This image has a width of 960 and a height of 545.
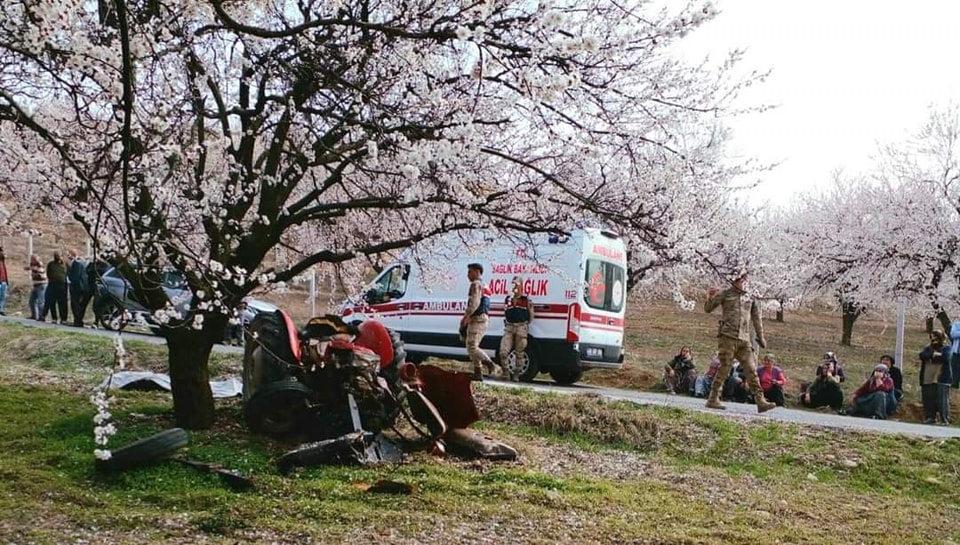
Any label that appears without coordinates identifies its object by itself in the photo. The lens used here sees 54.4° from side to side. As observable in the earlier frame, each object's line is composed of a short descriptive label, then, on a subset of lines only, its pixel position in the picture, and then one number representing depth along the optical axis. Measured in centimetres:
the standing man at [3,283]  2491
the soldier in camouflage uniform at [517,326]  1683
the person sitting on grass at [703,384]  1906
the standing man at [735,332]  1288
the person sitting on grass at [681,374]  2036
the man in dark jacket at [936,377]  1609
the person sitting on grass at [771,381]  1745
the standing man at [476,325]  1490
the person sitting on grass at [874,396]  1617
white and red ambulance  1652
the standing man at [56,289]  2198
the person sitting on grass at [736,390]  1764
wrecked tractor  861
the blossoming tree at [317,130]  578
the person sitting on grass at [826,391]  1827
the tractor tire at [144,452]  719
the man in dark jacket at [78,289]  2200
